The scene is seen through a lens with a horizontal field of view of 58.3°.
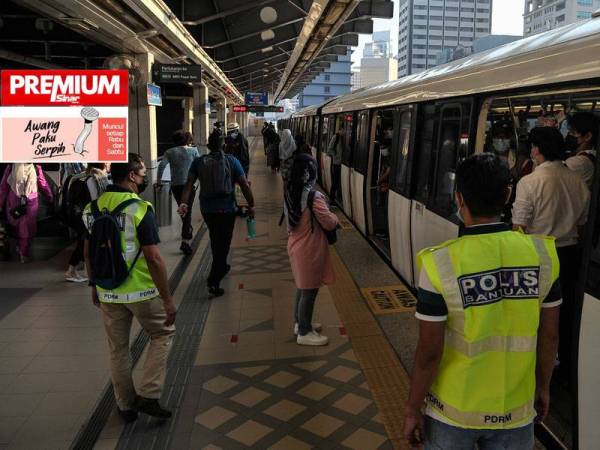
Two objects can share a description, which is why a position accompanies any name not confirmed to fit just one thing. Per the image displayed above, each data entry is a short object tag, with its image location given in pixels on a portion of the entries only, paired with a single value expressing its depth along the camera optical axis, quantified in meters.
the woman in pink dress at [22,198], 6.57
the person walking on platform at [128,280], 2.96
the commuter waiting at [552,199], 3.11
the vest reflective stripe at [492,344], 1.64
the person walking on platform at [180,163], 7.31
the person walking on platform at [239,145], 10.80
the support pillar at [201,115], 16.26
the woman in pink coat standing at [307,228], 4.02
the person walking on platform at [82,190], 5.04
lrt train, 2.34
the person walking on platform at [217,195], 5.30
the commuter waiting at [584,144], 3.38
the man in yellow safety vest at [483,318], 1.62
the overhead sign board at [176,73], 8.89
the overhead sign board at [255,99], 28.02
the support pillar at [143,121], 8.24
